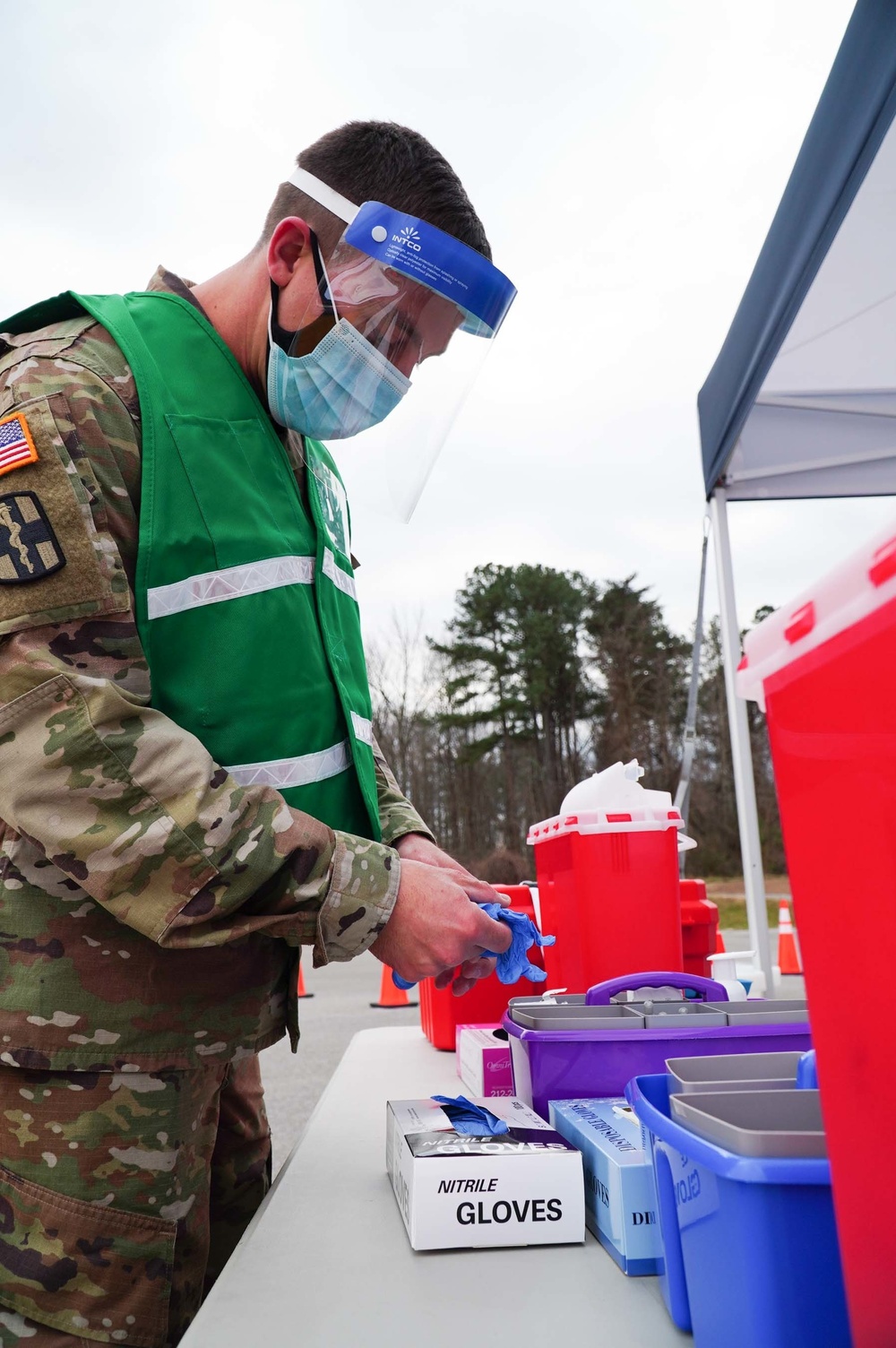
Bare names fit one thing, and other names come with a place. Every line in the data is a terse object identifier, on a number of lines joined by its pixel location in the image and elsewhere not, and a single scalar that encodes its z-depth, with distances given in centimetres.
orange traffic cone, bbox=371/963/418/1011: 669
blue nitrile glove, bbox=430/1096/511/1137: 106
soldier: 104
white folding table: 78
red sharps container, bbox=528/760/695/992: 193
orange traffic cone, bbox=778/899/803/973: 806
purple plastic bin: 120
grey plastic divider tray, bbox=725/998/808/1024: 125
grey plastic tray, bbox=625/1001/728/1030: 126
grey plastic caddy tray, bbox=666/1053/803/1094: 87
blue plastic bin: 58
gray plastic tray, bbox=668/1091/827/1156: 70
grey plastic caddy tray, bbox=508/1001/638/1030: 126
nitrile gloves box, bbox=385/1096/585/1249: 94
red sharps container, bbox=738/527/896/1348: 50
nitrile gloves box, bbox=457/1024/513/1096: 153
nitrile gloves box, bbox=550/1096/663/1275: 87
